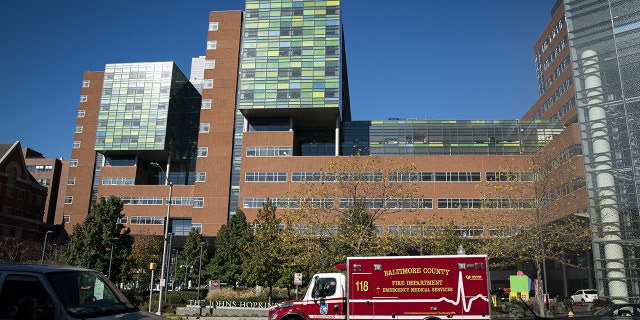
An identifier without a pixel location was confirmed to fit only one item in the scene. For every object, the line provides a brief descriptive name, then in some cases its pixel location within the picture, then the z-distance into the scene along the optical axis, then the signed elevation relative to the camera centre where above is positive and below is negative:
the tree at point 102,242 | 42.88 +2.11
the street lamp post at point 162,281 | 29.65 -0.89
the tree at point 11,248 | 62.94 +2.24
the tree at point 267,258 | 38.06 +0.79
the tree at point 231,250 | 56.75 +2.07
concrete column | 34.31 +7.02
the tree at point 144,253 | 55.69 +1.62
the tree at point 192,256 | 64.86 +1.46
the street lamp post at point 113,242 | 43.77 +2.11
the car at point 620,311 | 16.38 -1.30
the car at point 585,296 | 47.97 -2.19
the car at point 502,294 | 50.42 -2.30
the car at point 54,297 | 6.21 -0.43
